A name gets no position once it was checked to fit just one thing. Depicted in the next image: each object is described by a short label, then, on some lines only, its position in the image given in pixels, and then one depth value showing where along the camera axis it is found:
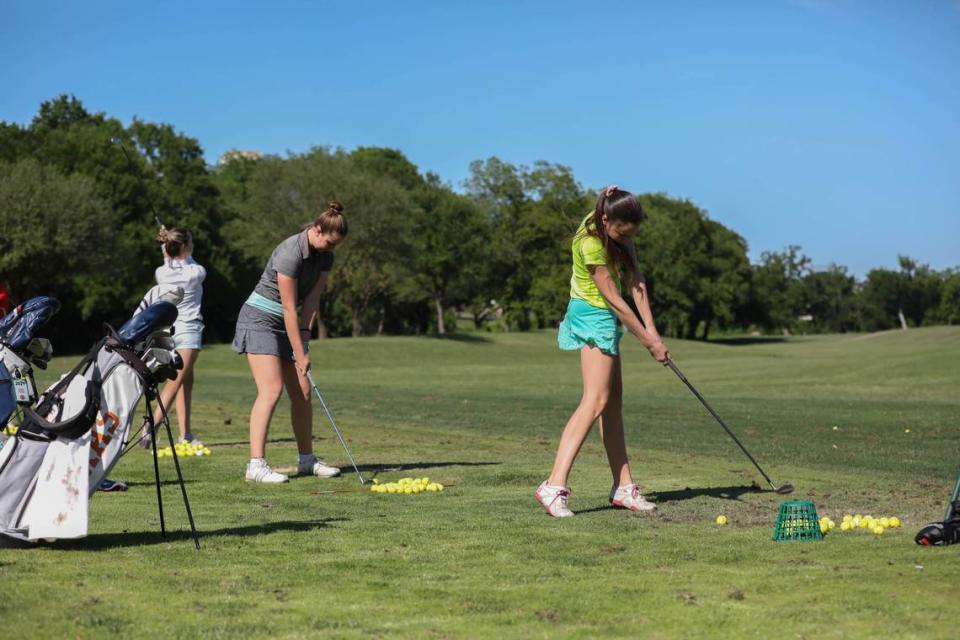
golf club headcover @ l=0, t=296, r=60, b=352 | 8.05
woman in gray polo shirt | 10.59
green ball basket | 7.42
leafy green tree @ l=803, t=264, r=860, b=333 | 161.75
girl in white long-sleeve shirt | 13.25
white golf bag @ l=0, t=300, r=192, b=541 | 6.82
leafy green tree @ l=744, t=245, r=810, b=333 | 126.25
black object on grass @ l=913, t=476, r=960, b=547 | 6.92
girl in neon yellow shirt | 8.62
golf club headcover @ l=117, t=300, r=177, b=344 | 7.17
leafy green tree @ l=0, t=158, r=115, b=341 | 58.19
